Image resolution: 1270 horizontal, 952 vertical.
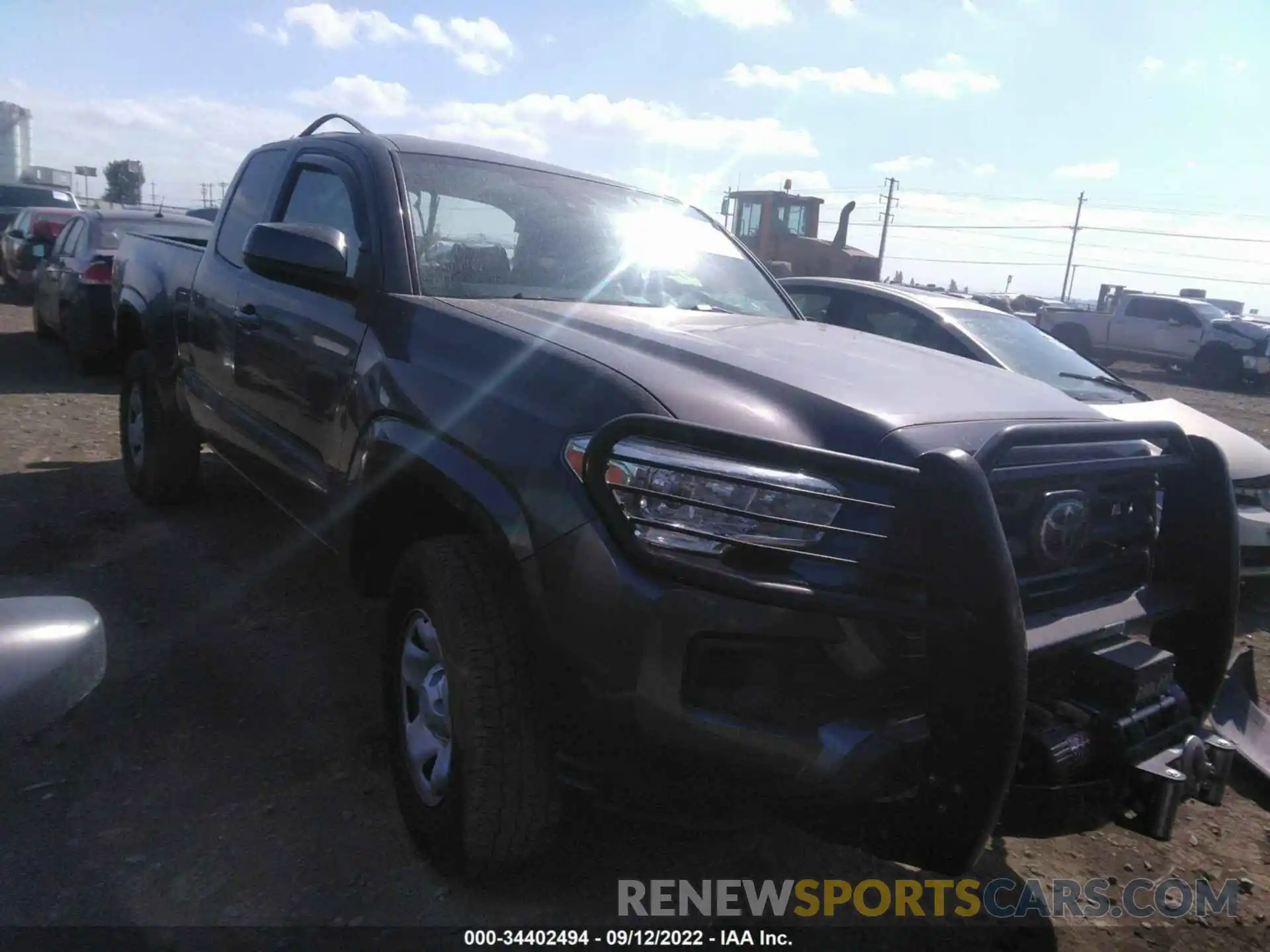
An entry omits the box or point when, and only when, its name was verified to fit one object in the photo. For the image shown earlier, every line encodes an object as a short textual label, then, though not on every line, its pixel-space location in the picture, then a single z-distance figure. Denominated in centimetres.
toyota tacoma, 184
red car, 1338
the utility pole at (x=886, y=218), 5941
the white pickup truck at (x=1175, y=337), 2025
